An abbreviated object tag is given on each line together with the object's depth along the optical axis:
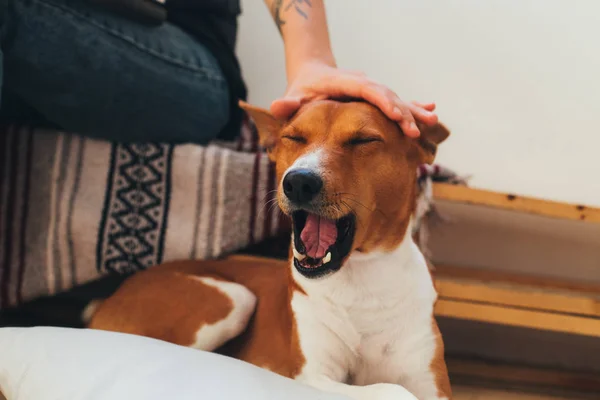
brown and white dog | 0.87
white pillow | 0.65
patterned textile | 1.26
